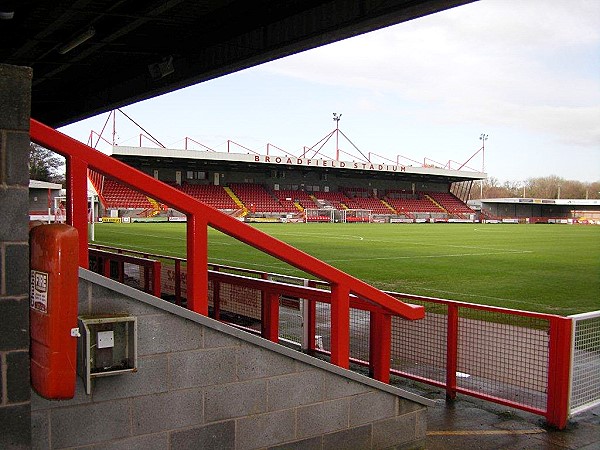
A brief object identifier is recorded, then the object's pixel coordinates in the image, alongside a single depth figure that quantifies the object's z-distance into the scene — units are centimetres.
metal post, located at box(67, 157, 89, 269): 357
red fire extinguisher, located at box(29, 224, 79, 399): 281
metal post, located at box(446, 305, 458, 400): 652
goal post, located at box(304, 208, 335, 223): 7386
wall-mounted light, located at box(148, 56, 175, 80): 1561
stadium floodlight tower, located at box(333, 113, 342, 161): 9400
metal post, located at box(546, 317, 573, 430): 567
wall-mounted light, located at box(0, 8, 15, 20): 1162
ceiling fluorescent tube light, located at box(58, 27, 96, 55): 1317
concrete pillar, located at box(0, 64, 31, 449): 279
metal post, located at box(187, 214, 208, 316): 394
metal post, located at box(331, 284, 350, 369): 454
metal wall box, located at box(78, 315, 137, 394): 342
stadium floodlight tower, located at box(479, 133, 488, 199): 10981
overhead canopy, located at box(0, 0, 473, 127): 1134
